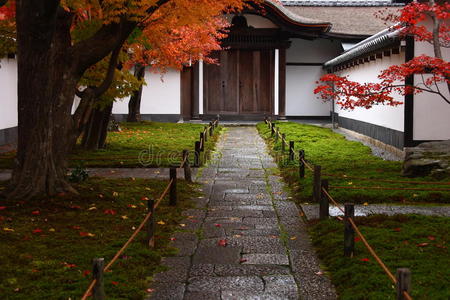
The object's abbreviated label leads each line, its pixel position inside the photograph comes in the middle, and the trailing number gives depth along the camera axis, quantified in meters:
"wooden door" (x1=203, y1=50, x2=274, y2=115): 29.31
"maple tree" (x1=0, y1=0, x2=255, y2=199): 9.58
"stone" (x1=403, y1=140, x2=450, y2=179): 12.03
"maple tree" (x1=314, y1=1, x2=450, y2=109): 12.62
